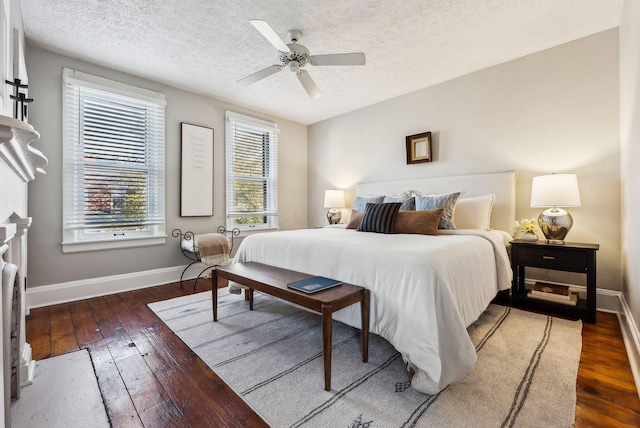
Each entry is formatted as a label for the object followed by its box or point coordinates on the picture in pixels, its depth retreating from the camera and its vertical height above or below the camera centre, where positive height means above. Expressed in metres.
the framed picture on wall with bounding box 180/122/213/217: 3.72 +0.61
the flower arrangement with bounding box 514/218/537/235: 2.71 -0.12
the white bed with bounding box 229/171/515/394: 1.45 -0.39
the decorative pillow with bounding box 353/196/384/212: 3.41 +0.17
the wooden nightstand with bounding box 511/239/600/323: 2.30 -0.45
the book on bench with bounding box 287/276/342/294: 1.67 -0.43
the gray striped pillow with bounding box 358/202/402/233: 2.76 -0.03
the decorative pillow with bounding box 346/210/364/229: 3.22 -0.06
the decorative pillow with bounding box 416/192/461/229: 2.82 +0.10
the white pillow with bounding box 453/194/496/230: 2.88 +0.01
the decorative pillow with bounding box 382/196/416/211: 3.08 +0.12
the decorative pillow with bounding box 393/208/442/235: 2.62 -0.07
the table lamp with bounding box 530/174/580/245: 2.45 +0.11
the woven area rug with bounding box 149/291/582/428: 1.30 -0.91
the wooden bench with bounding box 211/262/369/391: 1.48 -0.46
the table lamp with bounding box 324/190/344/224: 4.57 +0.21
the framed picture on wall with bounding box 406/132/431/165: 3.72 +0.90
